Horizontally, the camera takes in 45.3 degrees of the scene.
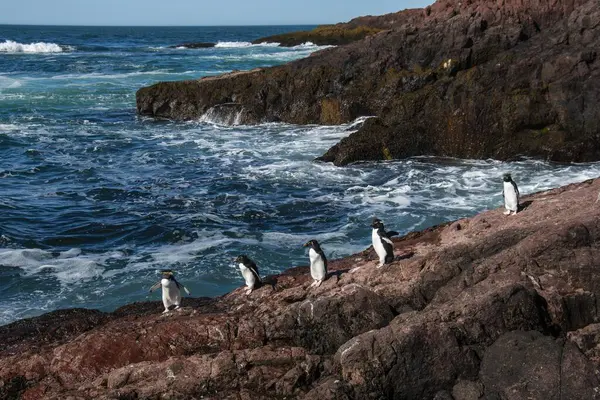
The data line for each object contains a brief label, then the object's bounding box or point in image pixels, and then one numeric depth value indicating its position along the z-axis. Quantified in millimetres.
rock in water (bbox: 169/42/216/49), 96425
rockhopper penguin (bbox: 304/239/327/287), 10250
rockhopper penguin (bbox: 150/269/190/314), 11094
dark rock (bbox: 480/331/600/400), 7689
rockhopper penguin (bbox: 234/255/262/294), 10759
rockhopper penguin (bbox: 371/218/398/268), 10422
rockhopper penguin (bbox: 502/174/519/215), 11656
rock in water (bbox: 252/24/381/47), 78000
